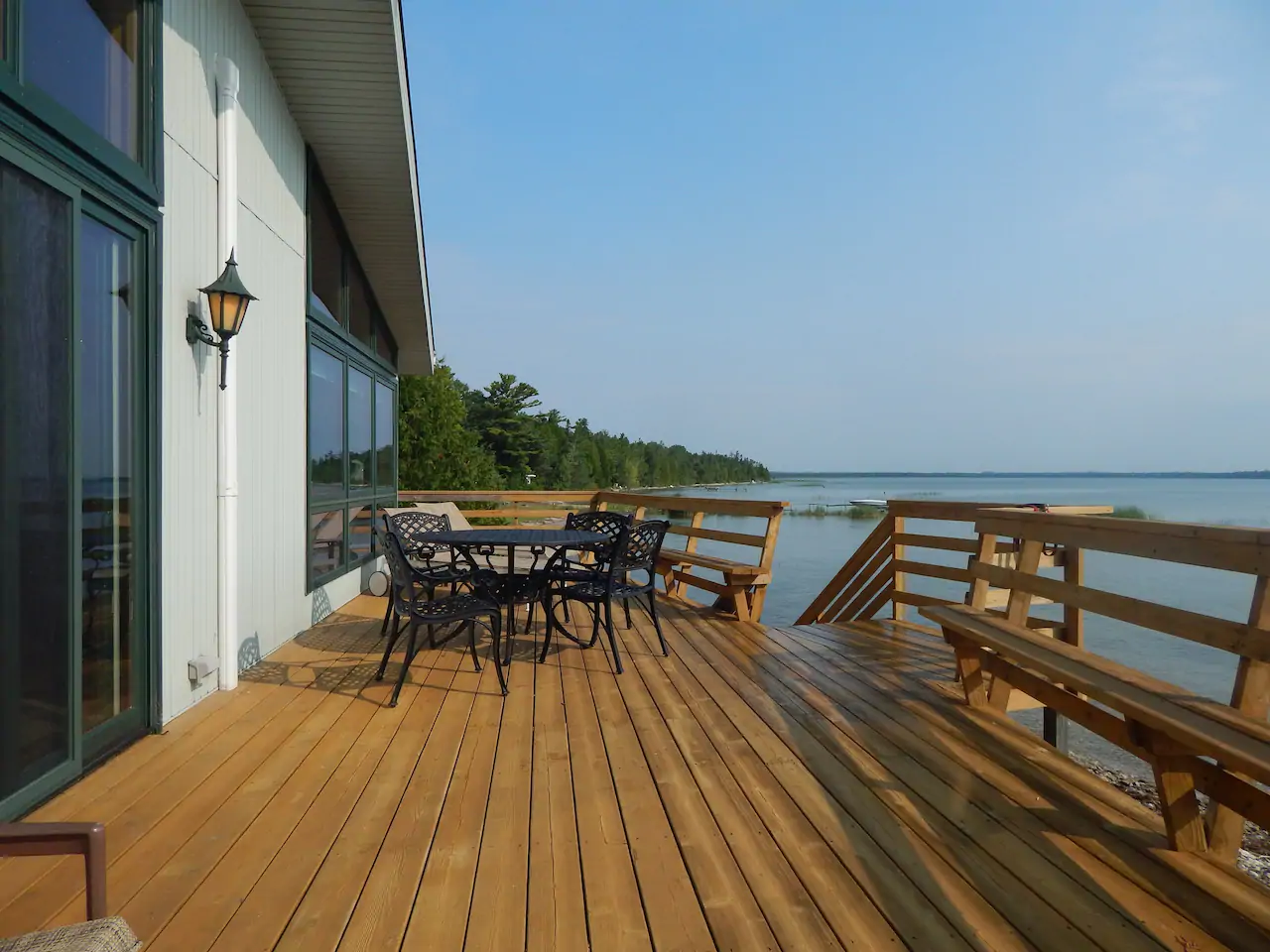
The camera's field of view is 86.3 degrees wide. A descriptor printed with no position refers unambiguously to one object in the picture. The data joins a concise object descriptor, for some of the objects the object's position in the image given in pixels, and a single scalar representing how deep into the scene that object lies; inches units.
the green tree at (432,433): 862.5
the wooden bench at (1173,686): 66.9
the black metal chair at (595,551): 157.4
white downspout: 123.2
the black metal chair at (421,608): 120.2
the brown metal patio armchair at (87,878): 36.5
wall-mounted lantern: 114.2
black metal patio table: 144.3
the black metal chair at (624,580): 149.9
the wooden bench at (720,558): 197.3
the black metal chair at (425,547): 142.6
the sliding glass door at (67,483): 74.6
